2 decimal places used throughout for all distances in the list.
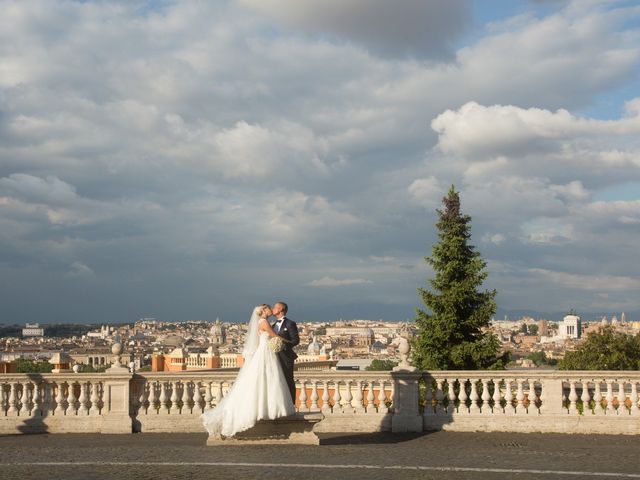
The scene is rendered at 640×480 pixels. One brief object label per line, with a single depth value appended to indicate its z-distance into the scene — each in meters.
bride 11.83
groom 12.21
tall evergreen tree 29.05
